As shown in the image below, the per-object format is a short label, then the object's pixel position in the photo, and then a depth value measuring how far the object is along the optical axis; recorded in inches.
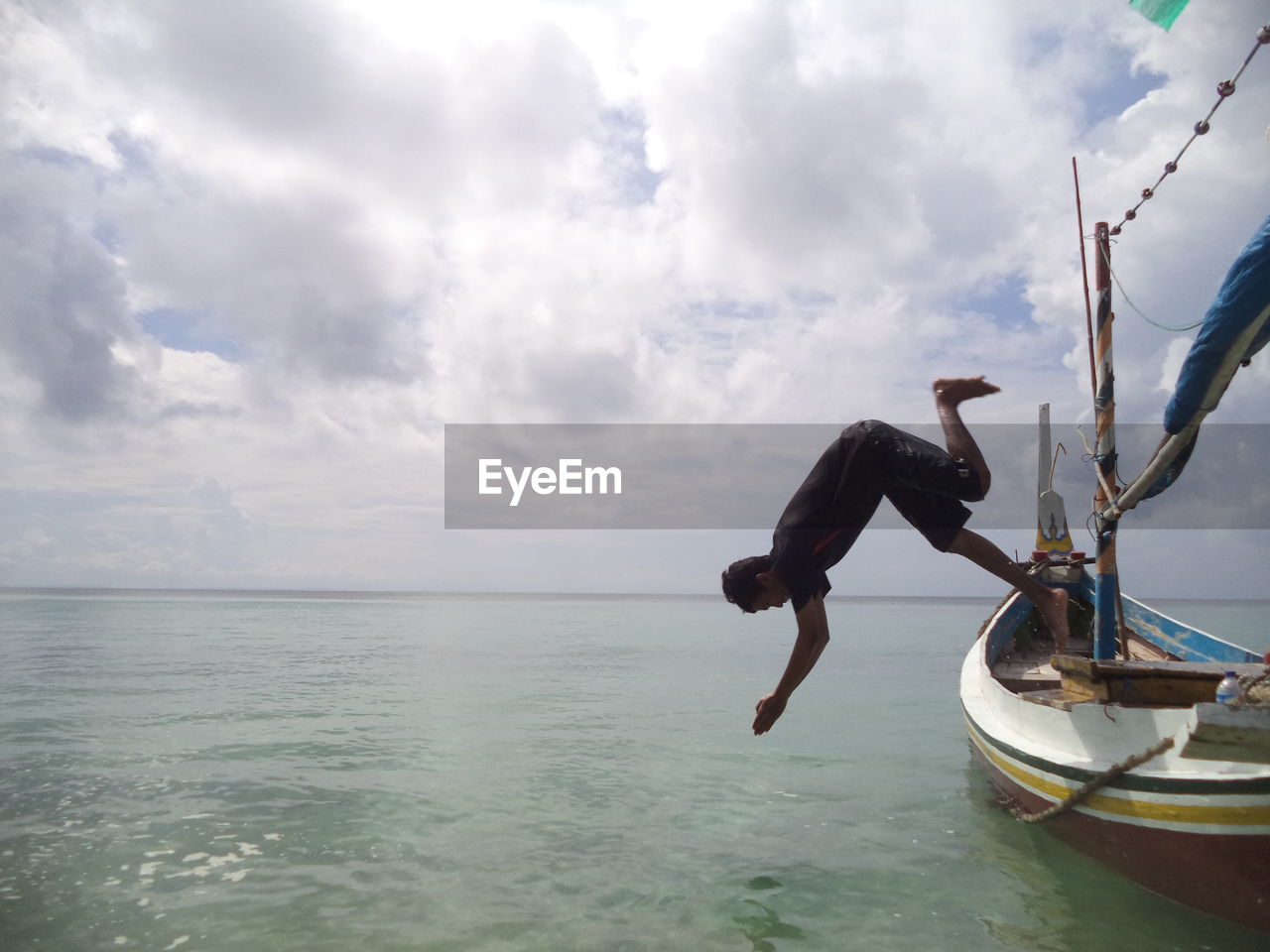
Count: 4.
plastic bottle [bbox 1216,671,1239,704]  221.0
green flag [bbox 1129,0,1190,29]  228.2
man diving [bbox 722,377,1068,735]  156.5
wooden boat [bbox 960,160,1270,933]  203.9
